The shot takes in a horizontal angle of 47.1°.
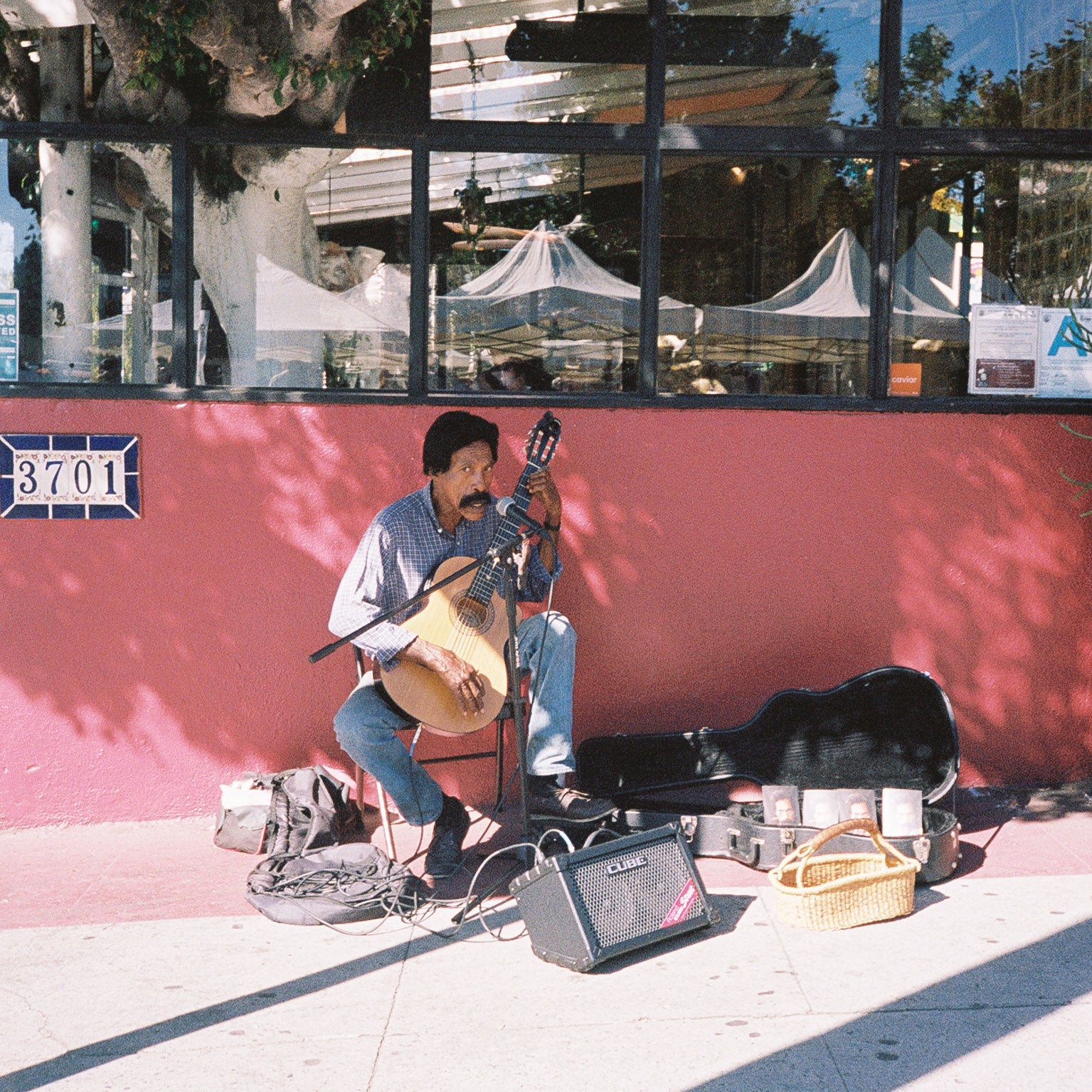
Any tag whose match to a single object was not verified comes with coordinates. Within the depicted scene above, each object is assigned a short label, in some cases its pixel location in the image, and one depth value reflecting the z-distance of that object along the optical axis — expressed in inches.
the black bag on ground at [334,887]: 161.8
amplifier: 143.4
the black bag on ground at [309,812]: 180.7
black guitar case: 190.2
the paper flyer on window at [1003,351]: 205.0
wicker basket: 154.6
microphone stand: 159.9
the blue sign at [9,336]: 194.1
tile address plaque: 193.0
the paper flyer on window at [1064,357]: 205.6
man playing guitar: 171.2
